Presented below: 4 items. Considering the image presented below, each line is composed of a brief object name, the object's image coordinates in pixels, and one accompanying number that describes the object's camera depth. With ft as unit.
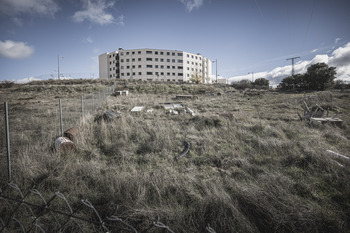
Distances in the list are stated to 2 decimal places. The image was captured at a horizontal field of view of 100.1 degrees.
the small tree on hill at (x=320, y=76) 93.71
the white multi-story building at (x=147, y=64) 195.83
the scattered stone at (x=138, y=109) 34.41
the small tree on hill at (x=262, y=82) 171.94
